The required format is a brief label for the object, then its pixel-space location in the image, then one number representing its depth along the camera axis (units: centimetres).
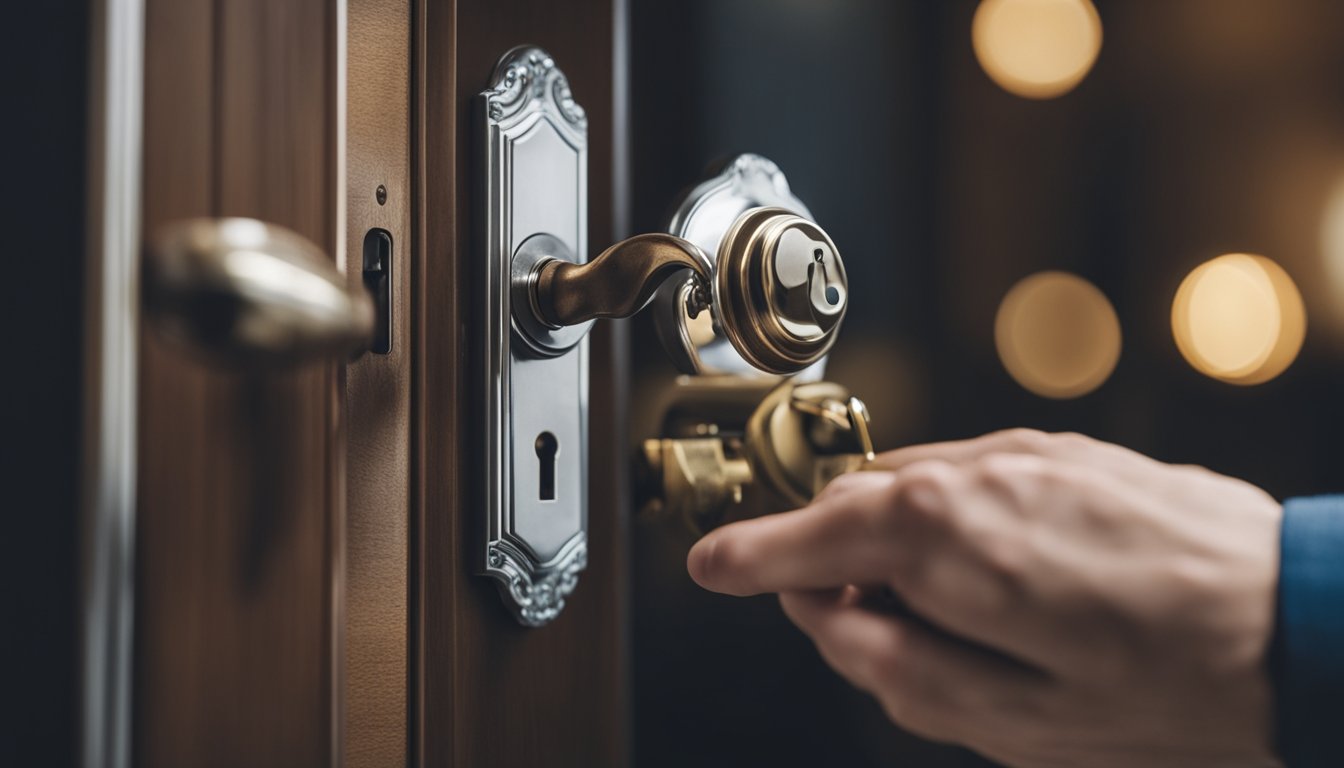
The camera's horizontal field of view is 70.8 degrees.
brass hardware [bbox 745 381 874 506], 44
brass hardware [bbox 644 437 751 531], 44
